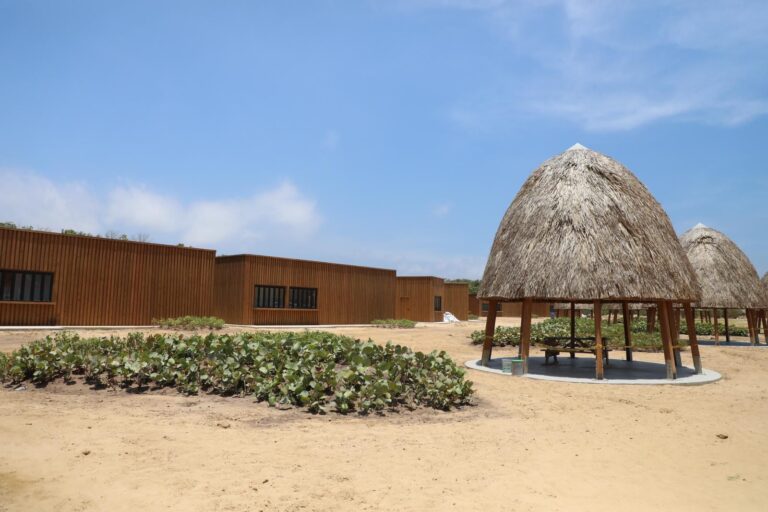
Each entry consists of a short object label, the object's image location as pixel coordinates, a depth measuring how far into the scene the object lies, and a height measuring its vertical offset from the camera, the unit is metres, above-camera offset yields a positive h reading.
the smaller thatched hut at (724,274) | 22.56 +1.96
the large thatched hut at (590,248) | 11.70 +1.60
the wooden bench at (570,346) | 11.96 -0.67
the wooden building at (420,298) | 39.72 +1.48
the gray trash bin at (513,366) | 12.61 -1.09
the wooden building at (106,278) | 21.11 +1.67
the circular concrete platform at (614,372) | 12.04 -1.30
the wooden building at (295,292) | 27.91 +1.43
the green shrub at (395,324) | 29.99 -0.31
